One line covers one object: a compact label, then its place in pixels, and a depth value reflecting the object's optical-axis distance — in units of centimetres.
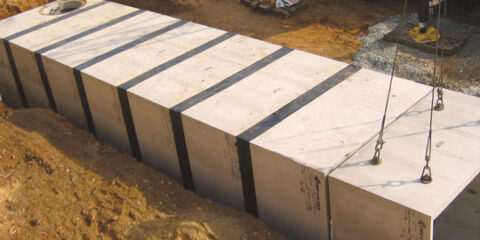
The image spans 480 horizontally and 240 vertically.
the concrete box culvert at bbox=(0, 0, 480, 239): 752
